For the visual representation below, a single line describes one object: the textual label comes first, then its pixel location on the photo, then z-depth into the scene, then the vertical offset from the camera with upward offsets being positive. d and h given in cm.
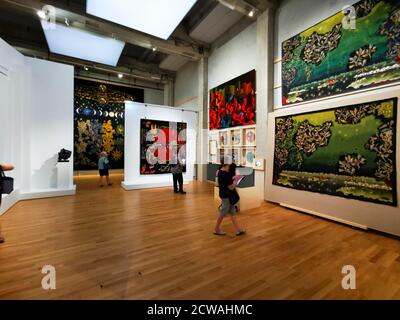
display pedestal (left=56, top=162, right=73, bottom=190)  631 -53
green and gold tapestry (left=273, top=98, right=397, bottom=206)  351 +13
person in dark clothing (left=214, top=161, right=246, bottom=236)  326 -52
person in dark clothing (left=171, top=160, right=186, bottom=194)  672 -56
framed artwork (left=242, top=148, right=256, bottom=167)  668 +7
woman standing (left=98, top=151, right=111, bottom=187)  804 -28
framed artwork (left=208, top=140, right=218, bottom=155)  862 +47
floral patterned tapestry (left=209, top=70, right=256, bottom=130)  670 +200
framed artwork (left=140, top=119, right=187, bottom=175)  784 +53
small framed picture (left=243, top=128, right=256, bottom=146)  664 +71
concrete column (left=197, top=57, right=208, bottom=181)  911 +167
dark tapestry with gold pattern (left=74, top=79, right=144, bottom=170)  1071 +190
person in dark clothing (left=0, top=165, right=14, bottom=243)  299 -15
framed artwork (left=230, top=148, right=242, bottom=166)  724 +7
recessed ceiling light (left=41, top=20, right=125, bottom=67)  688 +420
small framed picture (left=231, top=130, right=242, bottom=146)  720 +75
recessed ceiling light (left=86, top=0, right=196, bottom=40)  512 +385
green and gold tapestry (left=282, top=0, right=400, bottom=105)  368 +219
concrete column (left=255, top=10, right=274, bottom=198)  589 +229
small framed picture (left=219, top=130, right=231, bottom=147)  781 +75
